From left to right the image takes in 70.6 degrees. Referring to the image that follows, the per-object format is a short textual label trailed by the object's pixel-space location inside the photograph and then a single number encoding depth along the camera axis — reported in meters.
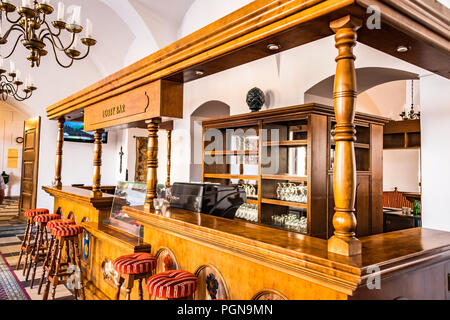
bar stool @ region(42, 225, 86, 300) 3.21
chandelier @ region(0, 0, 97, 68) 2.89
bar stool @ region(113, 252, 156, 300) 2.18
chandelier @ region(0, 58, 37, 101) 4.63
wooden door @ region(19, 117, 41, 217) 7.19
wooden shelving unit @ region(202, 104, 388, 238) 3.64
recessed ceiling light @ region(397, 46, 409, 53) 1.73
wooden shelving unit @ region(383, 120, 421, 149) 4.76
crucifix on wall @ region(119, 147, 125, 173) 9.20
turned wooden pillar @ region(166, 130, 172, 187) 6.81
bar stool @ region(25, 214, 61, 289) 3.94
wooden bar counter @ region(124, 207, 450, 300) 1.23
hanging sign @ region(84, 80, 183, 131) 2.54
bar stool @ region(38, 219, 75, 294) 3.53
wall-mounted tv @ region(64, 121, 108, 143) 8.72
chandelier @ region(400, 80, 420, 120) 6.32
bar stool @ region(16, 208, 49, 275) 4.31
